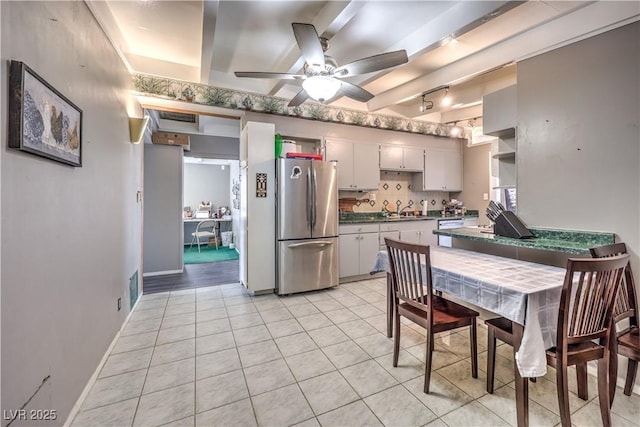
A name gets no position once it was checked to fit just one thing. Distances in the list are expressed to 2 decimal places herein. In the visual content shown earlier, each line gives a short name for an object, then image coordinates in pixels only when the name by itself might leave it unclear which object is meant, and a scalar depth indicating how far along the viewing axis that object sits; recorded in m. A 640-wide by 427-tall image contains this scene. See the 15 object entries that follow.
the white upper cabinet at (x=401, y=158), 4.89
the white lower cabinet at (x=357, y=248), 4.19
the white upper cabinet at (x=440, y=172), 5.33
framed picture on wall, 1.11
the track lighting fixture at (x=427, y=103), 4.26
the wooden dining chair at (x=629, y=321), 1.59
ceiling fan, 2.01
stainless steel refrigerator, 3.63
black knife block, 2.34
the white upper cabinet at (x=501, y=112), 2.67
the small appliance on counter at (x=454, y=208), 5.59
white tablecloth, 1.36
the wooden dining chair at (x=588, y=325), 1.33
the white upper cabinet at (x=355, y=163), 4.46
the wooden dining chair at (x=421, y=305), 1.79
